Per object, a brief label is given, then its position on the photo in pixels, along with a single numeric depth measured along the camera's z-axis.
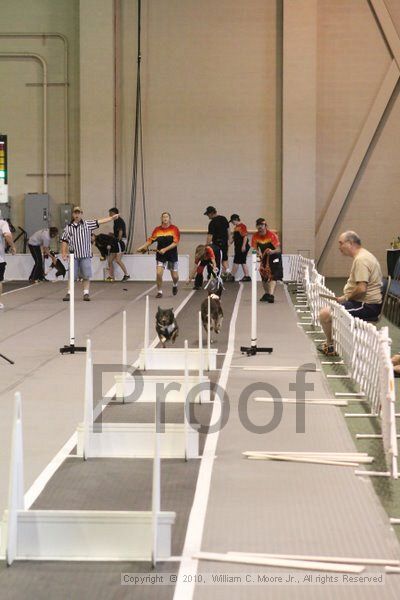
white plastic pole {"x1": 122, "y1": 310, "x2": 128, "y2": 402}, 9.47
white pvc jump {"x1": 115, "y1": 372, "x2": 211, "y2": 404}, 9.39
